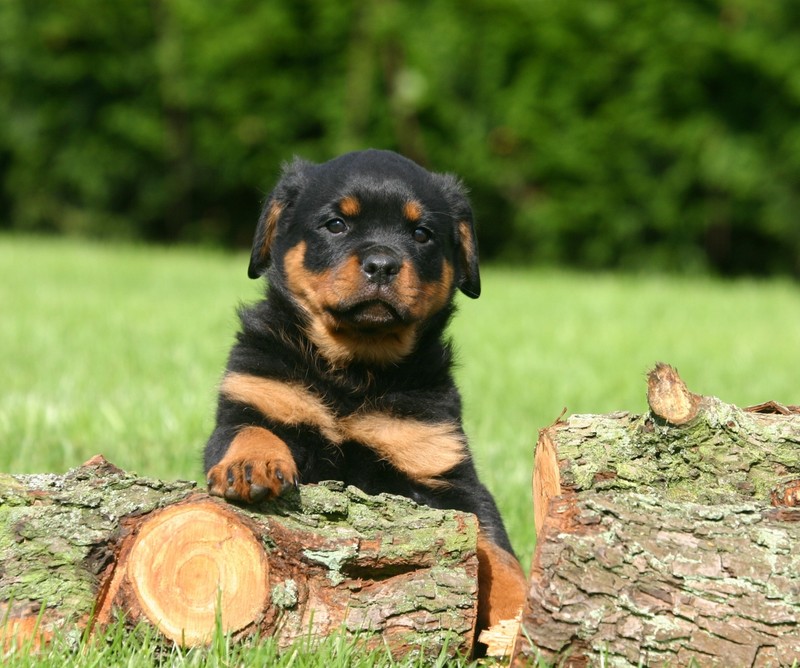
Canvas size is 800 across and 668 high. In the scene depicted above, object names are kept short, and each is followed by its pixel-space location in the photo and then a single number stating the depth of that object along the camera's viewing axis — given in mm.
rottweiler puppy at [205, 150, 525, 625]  2729
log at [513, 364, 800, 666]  2039
